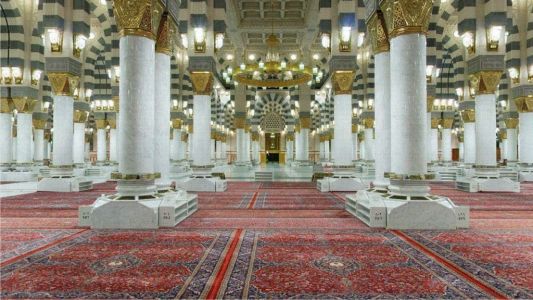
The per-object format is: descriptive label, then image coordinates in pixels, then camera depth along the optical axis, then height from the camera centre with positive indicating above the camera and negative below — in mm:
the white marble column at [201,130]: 8586 +541
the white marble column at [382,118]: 5549 +534
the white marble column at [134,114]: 4594 +490
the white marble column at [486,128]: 8320 +556
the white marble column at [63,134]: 8344 +446
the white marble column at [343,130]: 8555 +534
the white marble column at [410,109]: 4512 +533
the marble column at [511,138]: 13625 +550
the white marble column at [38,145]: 14719 +372
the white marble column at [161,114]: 5656 +603
